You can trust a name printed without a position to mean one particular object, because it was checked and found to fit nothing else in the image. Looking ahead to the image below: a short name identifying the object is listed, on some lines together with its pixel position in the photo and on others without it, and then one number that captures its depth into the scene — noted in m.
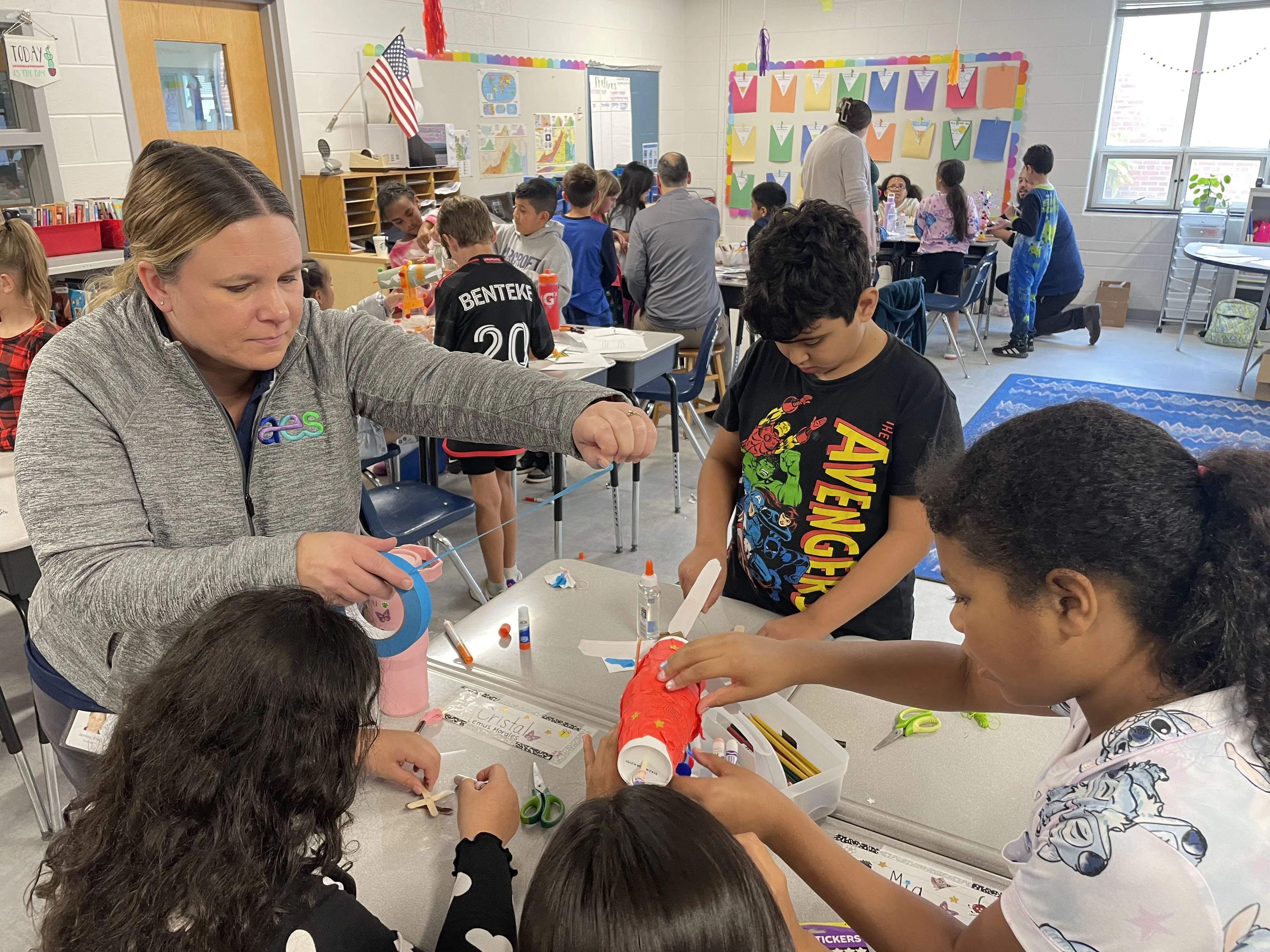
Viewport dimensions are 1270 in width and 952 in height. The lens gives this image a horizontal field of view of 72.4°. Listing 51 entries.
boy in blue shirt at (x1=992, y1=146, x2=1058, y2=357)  6.63
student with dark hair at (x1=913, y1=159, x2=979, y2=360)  6.60
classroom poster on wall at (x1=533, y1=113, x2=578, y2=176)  7.52
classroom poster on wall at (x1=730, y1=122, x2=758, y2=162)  9.45
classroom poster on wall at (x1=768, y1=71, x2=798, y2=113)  9.07
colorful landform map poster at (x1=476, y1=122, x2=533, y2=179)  6.91
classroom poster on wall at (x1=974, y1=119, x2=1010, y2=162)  8.05
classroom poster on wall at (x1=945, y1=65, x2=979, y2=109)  8.06
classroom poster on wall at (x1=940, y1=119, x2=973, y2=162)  8.26
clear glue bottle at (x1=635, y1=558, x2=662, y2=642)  1.47
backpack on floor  6.79
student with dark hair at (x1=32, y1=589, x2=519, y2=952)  0.77
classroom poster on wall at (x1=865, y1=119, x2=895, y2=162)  8.66
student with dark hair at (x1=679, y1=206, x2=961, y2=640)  1.54
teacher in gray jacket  1.00
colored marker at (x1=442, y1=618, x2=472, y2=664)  1.50
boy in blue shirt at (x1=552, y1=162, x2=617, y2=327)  4.67
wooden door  4.54
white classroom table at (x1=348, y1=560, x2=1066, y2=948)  1.05
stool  5.18
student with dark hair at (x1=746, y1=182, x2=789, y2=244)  5.72
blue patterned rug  4.95
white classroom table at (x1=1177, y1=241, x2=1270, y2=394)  5.55
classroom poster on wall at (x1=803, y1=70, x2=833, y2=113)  8.89
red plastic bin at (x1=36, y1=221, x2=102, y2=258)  3.84
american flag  5.47
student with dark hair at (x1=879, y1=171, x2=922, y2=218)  7.30
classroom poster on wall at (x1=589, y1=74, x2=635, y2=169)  8.21
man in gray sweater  4.74
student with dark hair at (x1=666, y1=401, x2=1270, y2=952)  0.67
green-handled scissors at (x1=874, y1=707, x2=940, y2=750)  1.28
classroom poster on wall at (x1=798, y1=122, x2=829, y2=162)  9.03
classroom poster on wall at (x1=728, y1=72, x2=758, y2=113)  9.30
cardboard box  7.71
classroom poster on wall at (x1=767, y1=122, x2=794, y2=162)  9.24
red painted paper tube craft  0.94
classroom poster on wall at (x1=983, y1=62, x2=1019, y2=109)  7.89
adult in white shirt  5.25
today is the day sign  3.87
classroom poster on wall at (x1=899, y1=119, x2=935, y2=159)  8.45
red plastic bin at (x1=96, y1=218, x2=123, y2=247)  4.11
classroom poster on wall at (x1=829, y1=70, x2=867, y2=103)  8.69
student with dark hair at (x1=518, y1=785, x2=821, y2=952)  0.64
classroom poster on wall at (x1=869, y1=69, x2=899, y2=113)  8.52
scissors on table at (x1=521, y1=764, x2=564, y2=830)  1.13
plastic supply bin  1.12
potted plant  7.46
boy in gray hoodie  4.20
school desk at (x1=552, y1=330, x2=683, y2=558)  3.53
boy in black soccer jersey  3.11
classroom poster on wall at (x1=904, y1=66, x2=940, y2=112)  8.30
